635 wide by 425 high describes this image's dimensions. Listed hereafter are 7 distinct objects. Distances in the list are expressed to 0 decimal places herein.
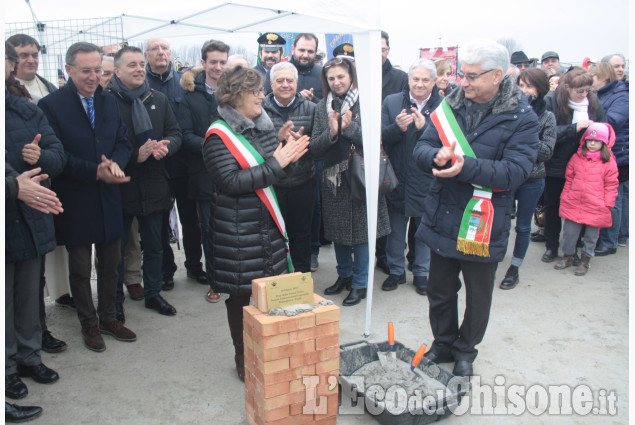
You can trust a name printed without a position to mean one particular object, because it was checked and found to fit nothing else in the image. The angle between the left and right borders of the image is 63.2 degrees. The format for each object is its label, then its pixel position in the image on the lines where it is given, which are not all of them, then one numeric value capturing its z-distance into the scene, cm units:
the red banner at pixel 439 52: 1714
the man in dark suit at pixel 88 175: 345
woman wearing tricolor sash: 307
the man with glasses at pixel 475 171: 296
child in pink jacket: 521
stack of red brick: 258
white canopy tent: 307
